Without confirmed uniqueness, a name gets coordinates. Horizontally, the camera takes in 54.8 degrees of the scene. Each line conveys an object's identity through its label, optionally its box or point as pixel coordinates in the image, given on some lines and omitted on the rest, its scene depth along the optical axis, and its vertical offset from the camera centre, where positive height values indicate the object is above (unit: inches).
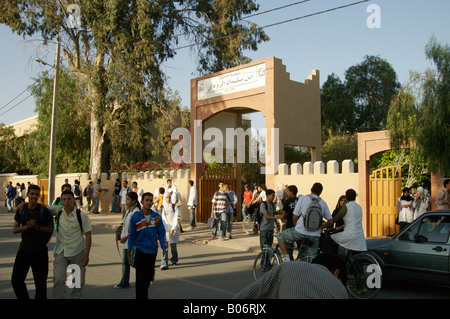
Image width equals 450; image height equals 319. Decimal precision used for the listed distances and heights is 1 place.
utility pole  722.2 +34.1
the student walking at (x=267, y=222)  353.1 -38.2
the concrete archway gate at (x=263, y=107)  653.9 +115.8
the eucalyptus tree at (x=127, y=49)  959.6 +302.9
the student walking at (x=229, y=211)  558.9 -44.8
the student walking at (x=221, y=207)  544.7 -38.4
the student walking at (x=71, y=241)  227.9 -33.9
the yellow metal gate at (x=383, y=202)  501.7 -30.4
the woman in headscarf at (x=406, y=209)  456.8 -35.3
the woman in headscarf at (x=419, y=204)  465.6 -30.5
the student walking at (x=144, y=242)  229.1 -35.9
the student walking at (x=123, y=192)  769.4 -28.2
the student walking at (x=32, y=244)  220.5 -34.3
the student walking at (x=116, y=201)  946.7 -53.3
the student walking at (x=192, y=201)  653.3 -36.8
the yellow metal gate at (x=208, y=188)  765.9 -20.1
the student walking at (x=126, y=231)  282.8 -36.8
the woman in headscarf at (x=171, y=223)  373.4 -40.7
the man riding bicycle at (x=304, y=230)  289.6 -36.1
